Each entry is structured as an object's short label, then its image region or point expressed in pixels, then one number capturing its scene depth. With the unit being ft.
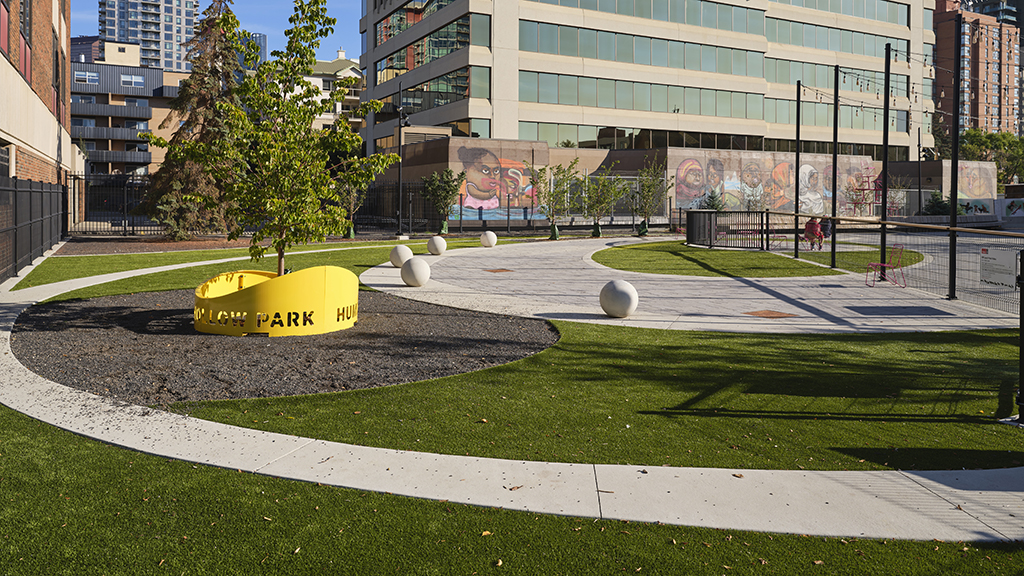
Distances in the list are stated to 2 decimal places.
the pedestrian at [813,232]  106.33
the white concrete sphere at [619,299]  44.34
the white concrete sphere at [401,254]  70.13
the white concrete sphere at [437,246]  91.97
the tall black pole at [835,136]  81.38
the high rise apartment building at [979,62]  538.06
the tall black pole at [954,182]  54.66
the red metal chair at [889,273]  65.82
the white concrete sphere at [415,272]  57.93
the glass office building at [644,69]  189.37
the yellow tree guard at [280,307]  37.83
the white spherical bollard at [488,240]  109.29
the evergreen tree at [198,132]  114.83
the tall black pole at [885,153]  66.06
